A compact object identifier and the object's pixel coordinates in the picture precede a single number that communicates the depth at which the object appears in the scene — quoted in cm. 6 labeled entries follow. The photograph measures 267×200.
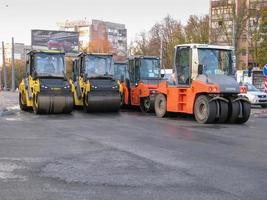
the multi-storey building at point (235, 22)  6194
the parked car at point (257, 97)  3466
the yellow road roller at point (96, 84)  2519
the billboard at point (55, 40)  8422
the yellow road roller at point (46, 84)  2402
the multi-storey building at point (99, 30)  12269
